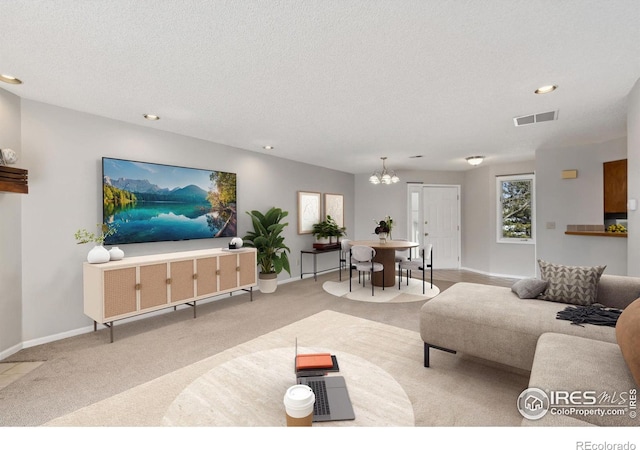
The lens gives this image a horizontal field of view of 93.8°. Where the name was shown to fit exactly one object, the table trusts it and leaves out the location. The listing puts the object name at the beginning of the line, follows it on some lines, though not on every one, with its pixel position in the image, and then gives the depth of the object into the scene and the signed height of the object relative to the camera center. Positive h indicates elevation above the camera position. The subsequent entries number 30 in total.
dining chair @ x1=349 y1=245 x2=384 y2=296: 4.73 -0.52
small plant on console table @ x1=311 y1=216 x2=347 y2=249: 6.14 -0.18
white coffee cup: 1.07 -0.66
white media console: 2.98 -0.64
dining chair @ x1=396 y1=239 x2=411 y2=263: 5.50 -0.64
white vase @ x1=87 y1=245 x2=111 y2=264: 3.07 -0.30
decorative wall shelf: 2.51 +0.40
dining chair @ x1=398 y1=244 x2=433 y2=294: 4.92 -0.67
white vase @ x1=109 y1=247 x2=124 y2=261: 3.28 -0.31
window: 5.96 +0.30
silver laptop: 1.20 -0.76
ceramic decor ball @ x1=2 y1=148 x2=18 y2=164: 2.57 +0.61
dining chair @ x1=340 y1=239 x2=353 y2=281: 5.44 -0.38
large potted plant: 4.75 -0.31
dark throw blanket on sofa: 2.01 -0.65
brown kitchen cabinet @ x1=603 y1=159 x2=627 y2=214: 4.08 +0.50
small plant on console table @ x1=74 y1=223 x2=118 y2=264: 3.08 -0.14
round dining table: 5.18 -0.70
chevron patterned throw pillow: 2.38 -0.51
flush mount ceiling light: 5.11 +1.08
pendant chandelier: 5.56 +0.86
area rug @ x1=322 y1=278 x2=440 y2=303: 4.48 -1.11
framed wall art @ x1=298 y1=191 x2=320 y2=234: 5.97 +0.28
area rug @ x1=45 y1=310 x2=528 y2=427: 1.83 -1.19
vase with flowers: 5.52 -0.10
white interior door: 6.98 +0.03
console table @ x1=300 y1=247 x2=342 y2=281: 5.87 -0.61
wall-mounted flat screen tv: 3.44 +0.30
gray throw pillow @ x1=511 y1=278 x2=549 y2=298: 2.52 -0.55
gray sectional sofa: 1.34 -0.71
